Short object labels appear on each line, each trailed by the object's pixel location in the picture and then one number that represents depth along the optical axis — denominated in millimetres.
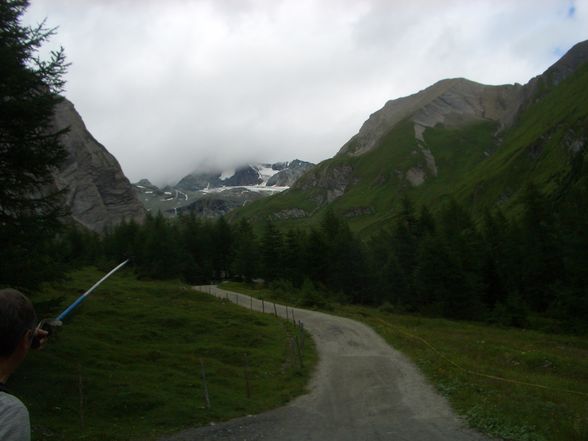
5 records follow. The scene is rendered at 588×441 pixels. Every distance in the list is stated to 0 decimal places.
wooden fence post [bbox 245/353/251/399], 19962
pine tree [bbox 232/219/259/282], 89312
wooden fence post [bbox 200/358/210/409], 17406
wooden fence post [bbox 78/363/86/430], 14812
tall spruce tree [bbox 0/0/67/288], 17609
